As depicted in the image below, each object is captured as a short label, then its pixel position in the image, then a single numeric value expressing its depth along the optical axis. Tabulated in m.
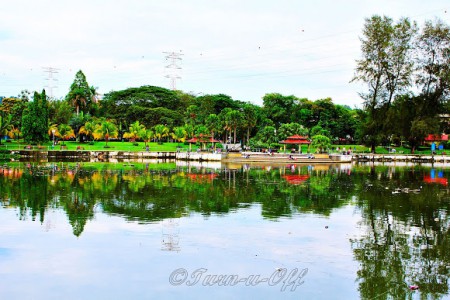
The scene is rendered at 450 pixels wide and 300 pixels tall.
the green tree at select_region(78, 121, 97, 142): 74.94
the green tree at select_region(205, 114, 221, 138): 68.19
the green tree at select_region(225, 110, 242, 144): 66.56
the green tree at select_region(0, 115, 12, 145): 66.56
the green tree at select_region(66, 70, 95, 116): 90.36
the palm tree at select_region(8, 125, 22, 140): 72.25
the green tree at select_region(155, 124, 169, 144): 77.25
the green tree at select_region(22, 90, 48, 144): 61.88
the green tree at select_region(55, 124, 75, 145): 73.56
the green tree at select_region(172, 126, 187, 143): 75.19
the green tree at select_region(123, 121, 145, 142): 74.01
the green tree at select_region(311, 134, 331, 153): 63.34
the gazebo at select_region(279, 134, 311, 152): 62.66
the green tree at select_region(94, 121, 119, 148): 72.88
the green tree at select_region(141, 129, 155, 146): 73.44
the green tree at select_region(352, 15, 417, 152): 62.22
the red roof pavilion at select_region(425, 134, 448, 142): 64.17
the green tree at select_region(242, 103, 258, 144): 70.00
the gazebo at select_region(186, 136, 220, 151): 67.88
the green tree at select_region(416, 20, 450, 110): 61.56
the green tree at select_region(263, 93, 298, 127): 84.88
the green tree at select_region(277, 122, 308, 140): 65.12
